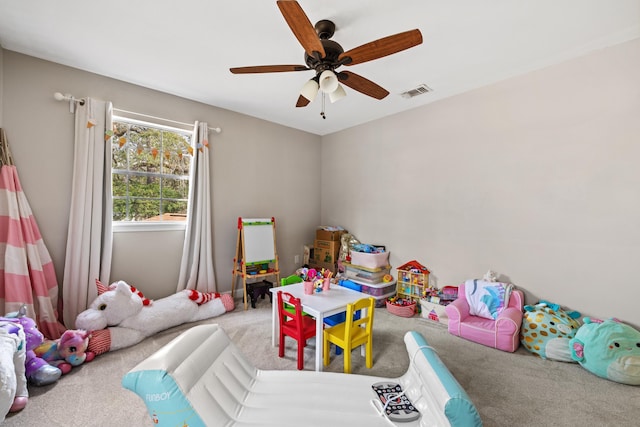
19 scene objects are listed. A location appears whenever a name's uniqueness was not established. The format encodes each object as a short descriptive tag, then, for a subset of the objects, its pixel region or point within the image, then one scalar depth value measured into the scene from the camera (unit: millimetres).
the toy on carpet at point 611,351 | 1967
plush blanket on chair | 2709
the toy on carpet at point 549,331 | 2295
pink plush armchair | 2453
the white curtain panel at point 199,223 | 3402
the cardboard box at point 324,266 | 4348
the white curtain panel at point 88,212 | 2619
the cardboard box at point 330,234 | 4379
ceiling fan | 1473
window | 3070
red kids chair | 2105
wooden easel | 3646
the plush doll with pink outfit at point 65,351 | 2074
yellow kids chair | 2000
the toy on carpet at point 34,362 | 1899
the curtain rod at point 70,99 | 2574
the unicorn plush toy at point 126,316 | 2373
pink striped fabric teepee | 2232
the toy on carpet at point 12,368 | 1498
